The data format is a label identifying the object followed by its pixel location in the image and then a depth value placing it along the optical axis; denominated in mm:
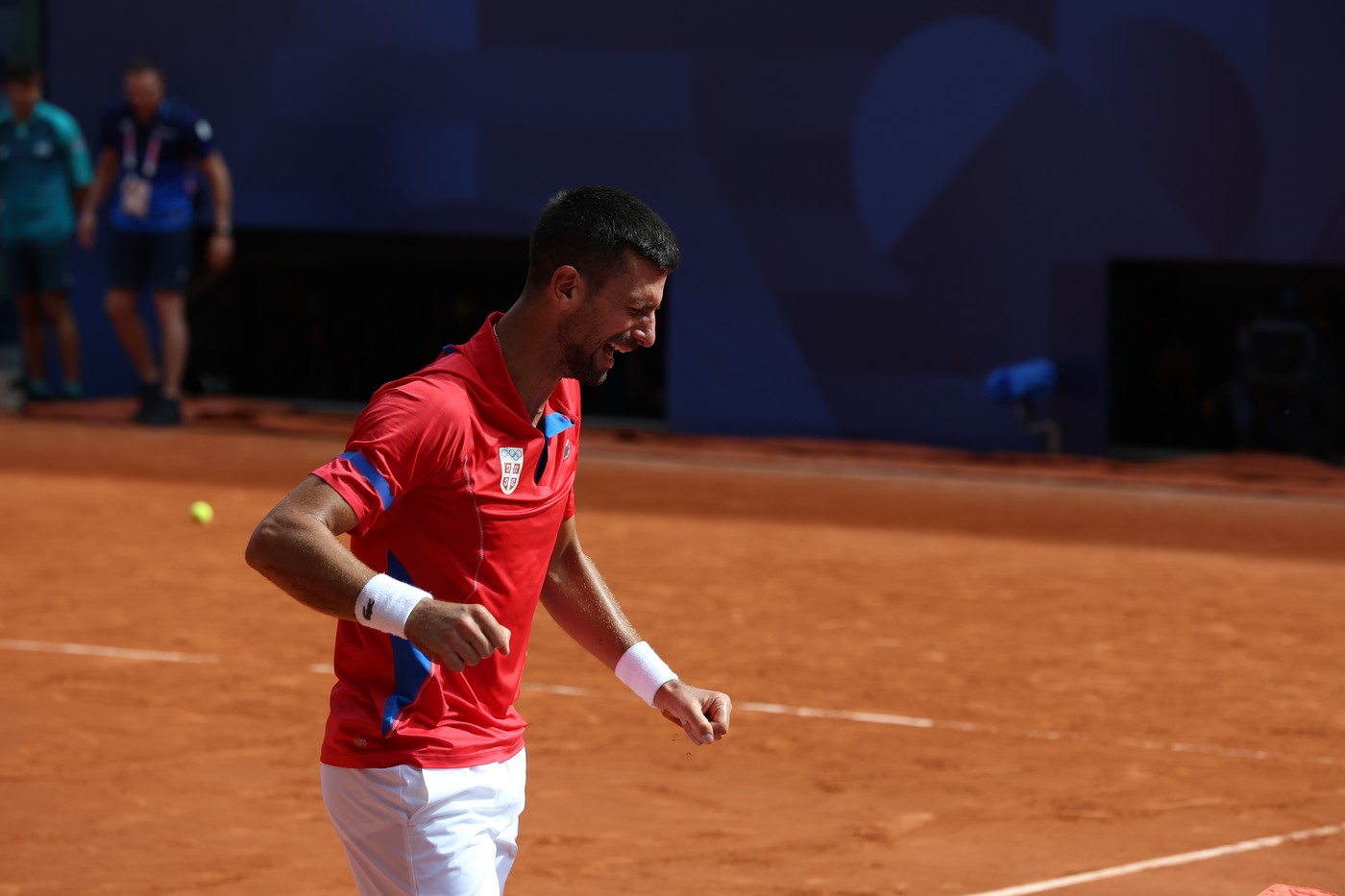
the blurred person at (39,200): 15734
